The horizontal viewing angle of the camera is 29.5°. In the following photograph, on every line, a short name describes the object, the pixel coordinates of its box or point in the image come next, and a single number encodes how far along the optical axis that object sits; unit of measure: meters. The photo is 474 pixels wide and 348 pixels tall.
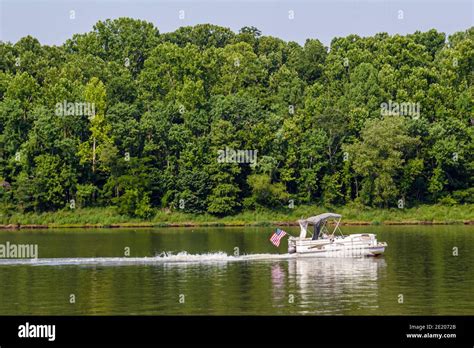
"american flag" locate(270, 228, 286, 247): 76.12
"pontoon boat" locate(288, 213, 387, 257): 80.50
